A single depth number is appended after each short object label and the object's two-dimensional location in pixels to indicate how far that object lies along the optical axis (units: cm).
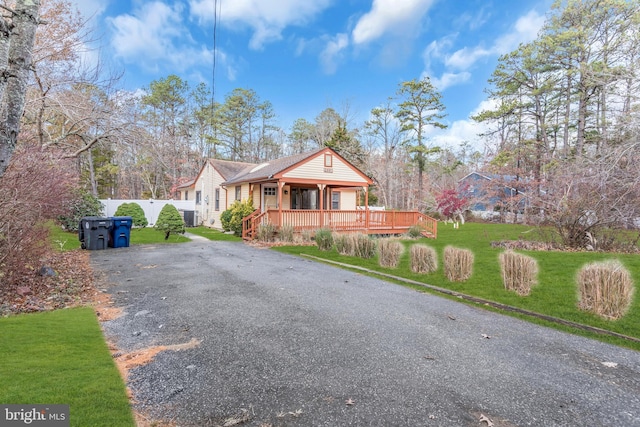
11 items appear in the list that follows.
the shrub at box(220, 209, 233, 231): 1781
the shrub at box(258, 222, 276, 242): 1402
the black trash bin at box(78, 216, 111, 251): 1125
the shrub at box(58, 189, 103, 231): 1462
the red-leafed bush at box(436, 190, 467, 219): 2575
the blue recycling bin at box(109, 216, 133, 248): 1205
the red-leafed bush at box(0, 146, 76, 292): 534
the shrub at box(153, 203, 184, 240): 1436
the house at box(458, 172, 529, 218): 2434
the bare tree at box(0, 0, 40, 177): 307
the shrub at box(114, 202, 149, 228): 1912
